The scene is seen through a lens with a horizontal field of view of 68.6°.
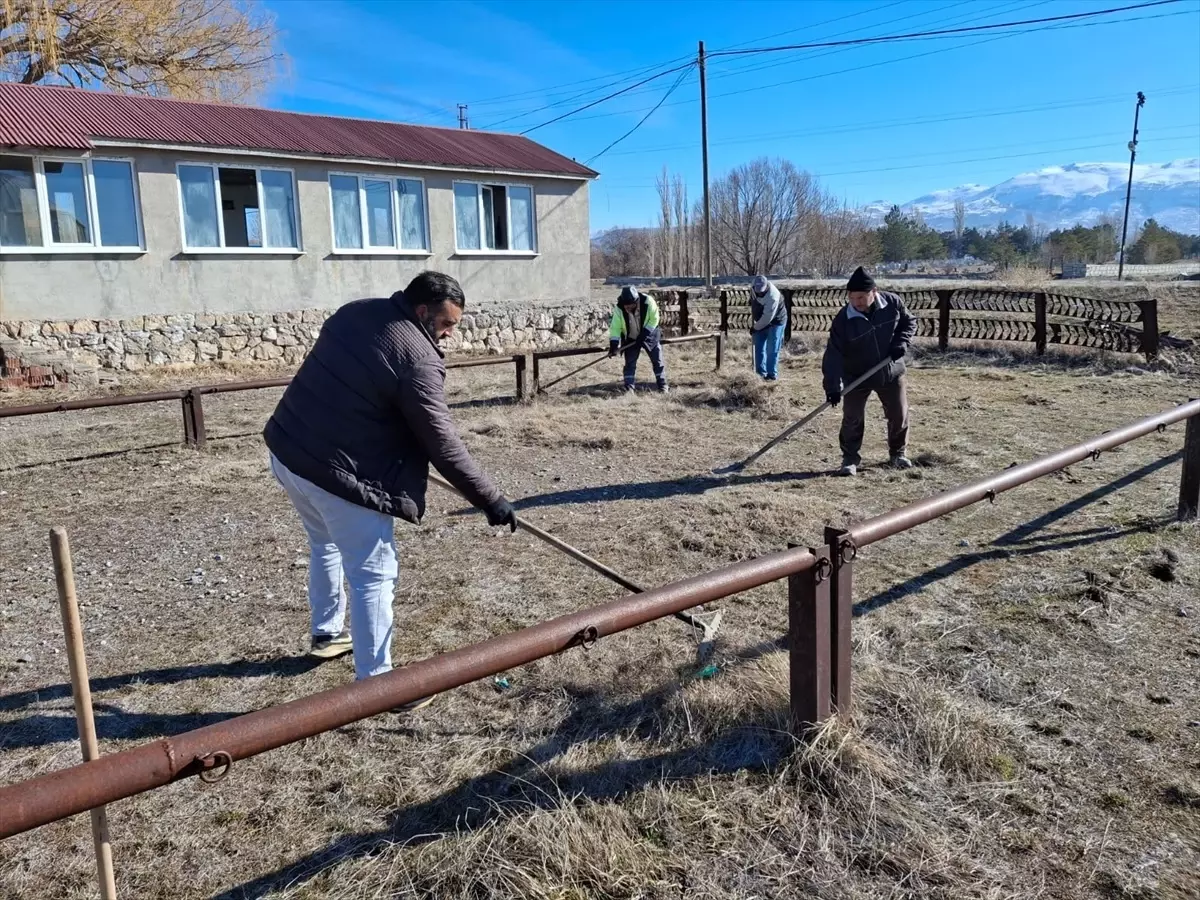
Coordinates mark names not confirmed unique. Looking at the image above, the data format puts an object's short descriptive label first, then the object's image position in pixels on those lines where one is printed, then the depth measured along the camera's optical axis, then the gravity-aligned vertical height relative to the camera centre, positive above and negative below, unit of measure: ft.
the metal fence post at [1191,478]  16.24 -3.61
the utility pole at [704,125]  90.43 +17.64
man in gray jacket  37.65 -1.27
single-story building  42.06 +5.51
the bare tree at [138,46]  62.23 +20.04
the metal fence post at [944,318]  46.52 -1.51
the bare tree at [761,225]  173.78 +13.89
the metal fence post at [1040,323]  42.32 -1.74
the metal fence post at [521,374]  33.76 -2.73
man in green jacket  36.22 -1.27
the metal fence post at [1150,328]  38.42 -1.94
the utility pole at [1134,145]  149.07 +23.30
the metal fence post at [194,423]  25.84 -3.22
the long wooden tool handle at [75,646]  5.87 -2.21
